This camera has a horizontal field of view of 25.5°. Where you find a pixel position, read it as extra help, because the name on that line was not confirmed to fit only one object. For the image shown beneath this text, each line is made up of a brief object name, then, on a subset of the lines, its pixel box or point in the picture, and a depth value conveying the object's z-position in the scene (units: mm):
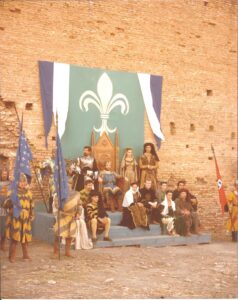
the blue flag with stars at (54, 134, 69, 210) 9172
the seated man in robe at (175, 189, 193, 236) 11570
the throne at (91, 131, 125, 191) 12844
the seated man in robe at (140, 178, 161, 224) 11625
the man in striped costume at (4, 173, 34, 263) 8742
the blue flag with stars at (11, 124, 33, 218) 8695
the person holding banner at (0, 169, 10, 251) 9406
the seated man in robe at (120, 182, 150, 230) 11188
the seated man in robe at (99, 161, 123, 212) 11828
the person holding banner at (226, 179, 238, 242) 13156
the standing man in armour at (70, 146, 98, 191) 11422
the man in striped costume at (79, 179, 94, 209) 10459
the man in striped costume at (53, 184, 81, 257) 9164
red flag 12695
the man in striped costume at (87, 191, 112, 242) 10164
